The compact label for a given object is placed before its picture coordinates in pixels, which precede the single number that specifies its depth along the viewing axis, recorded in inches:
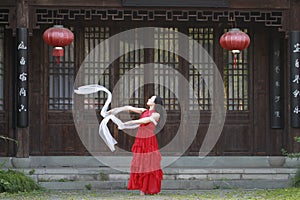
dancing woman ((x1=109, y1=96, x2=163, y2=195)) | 612.4
